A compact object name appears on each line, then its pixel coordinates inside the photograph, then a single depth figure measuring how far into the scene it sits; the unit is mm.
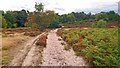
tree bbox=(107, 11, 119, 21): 42710
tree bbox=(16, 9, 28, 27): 35083
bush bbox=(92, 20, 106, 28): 31556
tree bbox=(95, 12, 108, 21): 43065
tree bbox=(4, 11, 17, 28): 32959
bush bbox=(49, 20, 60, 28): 35826
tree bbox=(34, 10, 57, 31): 25059
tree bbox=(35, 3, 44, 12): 26668
